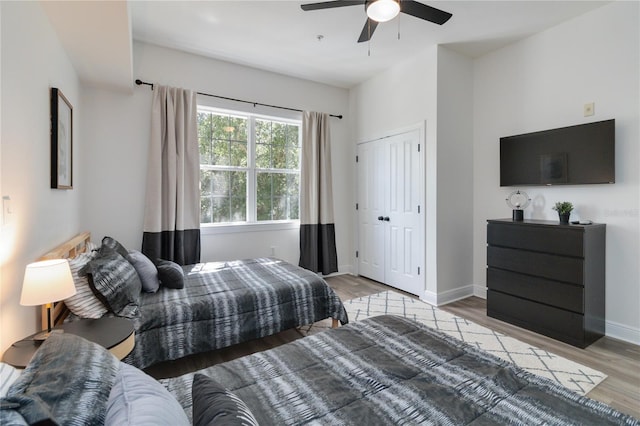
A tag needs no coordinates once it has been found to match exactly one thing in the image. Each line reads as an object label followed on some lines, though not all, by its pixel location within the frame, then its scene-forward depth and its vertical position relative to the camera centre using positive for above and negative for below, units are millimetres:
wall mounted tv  2730 +515
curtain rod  3393 +1408
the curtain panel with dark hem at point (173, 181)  3404 +334
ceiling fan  2137 +1467
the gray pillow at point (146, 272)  2441 -487
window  3906 +570
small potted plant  2785 -10
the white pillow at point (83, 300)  1860 -536
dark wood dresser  2598 -623
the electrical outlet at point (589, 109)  2887 +931
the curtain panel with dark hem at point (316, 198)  4445 +171
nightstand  1402 -649
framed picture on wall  2150 +525
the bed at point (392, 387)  1017 -668
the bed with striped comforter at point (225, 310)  2059 -745
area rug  2152 -1132
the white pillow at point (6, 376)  885 -501
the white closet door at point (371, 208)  4410 +23
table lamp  1418 -342
